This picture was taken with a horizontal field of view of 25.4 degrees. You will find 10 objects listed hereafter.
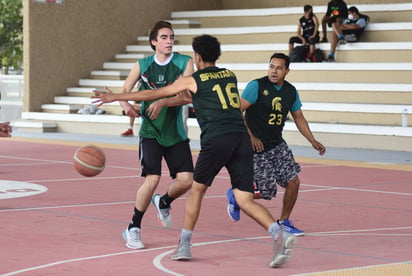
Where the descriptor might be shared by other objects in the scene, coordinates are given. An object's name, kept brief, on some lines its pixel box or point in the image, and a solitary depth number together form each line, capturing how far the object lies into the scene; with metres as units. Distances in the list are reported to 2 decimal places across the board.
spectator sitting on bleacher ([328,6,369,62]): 23.59
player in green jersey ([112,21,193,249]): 8.45
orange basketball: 9.80
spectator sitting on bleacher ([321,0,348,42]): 23.95
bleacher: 21.17
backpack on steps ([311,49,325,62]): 23.94
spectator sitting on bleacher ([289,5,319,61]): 23.97
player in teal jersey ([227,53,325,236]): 9.08
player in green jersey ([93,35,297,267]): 7.55
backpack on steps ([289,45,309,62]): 24.06
